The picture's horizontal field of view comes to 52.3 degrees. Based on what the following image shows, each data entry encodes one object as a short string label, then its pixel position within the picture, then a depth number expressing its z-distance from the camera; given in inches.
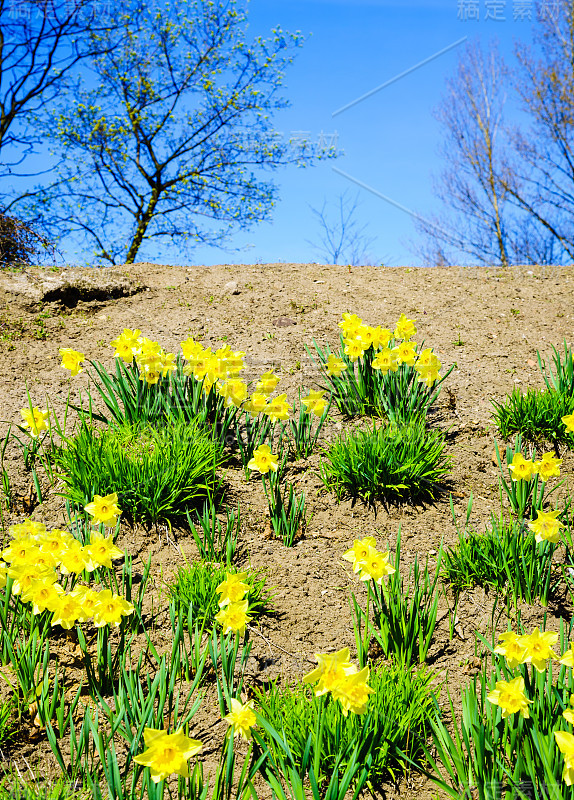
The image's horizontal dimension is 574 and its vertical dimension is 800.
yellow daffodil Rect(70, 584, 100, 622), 77.4
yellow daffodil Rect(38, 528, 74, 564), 81.2
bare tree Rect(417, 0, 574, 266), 489.1
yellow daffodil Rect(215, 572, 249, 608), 74.9
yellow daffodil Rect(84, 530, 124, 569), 81.4
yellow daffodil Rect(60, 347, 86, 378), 126.3
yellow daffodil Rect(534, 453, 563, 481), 97.3
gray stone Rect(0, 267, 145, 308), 210.5
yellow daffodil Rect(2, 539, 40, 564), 78.7
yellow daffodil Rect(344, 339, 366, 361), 130.7
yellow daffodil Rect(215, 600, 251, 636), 73.8
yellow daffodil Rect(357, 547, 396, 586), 81.7
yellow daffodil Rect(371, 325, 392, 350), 131.3
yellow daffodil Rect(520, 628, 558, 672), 64.2
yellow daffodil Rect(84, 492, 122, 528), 89.2
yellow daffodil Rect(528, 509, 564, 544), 85.1
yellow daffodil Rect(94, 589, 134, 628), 76.6
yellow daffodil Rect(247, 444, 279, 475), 108.2
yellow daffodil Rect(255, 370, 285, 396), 120.1
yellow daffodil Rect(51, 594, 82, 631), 76.4
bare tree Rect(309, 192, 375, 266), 573.9
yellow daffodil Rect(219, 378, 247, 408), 120.4
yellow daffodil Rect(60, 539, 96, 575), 80.6
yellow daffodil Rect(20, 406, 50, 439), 118.6
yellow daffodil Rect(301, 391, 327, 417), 122.7
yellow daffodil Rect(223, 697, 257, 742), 61.1
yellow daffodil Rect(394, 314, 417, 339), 136.6
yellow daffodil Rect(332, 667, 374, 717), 60.6
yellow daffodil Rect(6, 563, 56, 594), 77.8
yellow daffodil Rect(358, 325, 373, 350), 131.5
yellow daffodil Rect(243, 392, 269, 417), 118.6
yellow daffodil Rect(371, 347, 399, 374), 127.6
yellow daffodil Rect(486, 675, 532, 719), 61.9
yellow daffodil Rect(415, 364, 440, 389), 129.0
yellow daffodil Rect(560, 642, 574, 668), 63.9
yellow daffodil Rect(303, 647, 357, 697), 61.6
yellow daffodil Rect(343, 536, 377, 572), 81.9
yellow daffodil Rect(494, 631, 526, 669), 66.9
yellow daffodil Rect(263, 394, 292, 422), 118.0
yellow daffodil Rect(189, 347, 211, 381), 123.2
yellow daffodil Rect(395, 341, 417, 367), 129.3
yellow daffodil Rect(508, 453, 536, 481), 100.0
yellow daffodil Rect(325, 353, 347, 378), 133.3
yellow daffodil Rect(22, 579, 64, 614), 76.3
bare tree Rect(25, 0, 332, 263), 452.4
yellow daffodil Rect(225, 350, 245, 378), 121.6
